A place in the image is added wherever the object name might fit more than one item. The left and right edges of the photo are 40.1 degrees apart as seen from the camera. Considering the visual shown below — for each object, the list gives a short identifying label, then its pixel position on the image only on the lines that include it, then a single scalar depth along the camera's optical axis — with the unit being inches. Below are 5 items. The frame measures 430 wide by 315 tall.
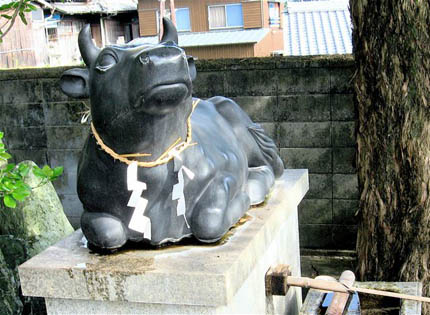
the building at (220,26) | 573.6
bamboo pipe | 96.8
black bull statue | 73.7
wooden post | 99.2
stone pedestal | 76.7
